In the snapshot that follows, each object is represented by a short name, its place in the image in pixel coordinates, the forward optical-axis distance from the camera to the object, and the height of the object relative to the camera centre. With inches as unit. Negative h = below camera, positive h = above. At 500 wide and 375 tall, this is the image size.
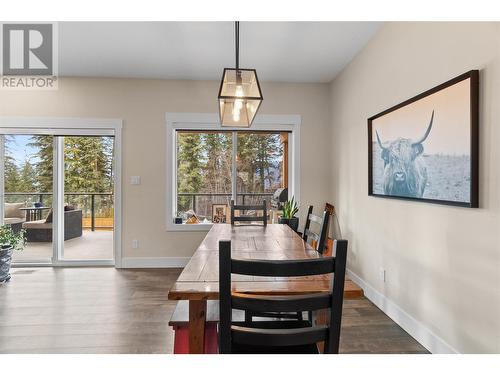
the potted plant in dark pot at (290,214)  152.3 -14.6
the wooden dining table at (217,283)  50.4 -17.5
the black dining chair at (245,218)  124.3 -13.2
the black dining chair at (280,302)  39.4 -16.1
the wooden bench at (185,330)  62.7 -31.0
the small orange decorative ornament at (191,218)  171.8 -18.4
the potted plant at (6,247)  139.9 -29.9
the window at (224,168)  172.4 +10.5
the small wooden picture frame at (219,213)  175.0 -15.7
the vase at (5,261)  139.6 -36.3
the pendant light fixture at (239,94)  83.3 +26.1
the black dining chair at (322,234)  82.7 -13.2
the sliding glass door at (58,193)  164.7 -4.2
